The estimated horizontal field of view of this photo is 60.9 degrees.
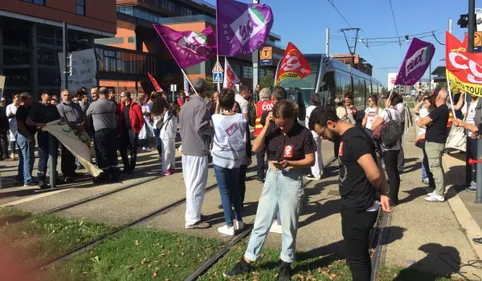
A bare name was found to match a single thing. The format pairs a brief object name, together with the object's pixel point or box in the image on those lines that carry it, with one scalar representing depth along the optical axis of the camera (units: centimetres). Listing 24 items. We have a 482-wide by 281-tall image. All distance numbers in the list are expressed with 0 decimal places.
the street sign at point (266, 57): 2133
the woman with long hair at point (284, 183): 406
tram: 1567
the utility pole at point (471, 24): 783
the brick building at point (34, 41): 2894
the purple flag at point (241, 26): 724
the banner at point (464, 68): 636
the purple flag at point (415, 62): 827
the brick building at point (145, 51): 4731
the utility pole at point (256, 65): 1677
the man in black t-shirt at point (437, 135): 687
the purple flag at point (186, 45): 743
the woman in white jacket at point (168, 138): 935
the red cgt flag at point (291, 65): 1138
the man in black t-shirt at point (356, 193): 330
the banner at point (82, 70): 1320
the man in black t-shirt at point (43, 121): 784
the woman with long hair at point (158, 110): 928
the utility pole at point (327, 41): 3584
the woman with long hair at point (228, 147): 527
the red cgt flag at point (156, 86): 1685
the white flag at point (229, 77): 895
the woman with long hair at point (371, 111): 985
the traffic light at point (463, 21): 933
